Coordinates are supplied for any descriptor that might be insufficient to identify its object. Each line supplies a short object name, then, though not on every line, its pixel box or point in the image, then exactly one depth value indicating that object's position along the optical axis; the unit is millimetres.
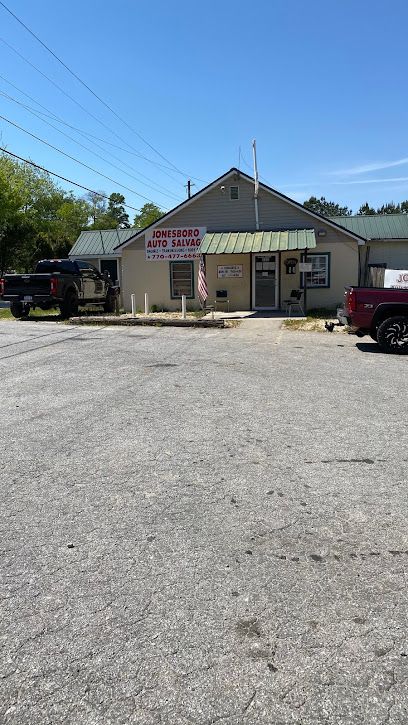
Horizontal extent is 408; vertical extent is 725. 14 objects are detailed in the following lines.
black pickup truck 18078
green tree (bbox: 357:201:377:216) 93056
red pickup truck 11062
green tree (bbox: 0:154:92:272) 37156
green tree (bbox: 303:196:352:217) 109438
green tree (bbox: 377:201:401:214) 92188
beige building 20172
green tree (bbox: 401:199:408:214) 96944
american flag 18688
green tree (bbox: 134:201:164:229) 80125
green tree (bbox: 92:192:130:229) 78312
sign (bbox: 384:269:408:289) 15344
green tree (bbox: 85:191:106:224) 75688
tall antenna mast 20094
